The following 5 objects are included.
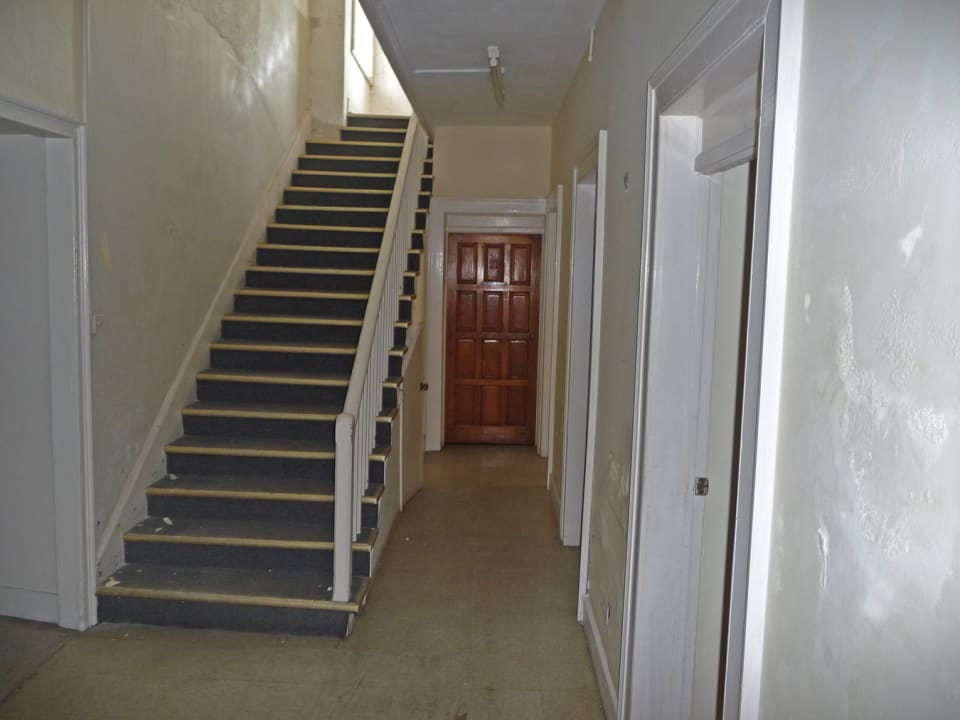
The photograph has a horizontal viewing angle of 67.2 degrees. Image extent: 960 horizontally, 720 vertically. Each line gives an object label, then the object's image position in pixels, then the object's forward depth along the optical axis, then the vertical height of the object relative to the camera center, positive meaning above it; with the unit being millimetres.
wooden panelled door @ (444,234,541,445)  6562 -279
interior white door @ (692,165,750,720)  2203 -277
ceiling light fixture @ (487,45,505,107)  3855 +1358
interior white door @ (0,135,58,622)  2930 -421
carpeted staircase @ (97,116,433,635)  3201 -812
